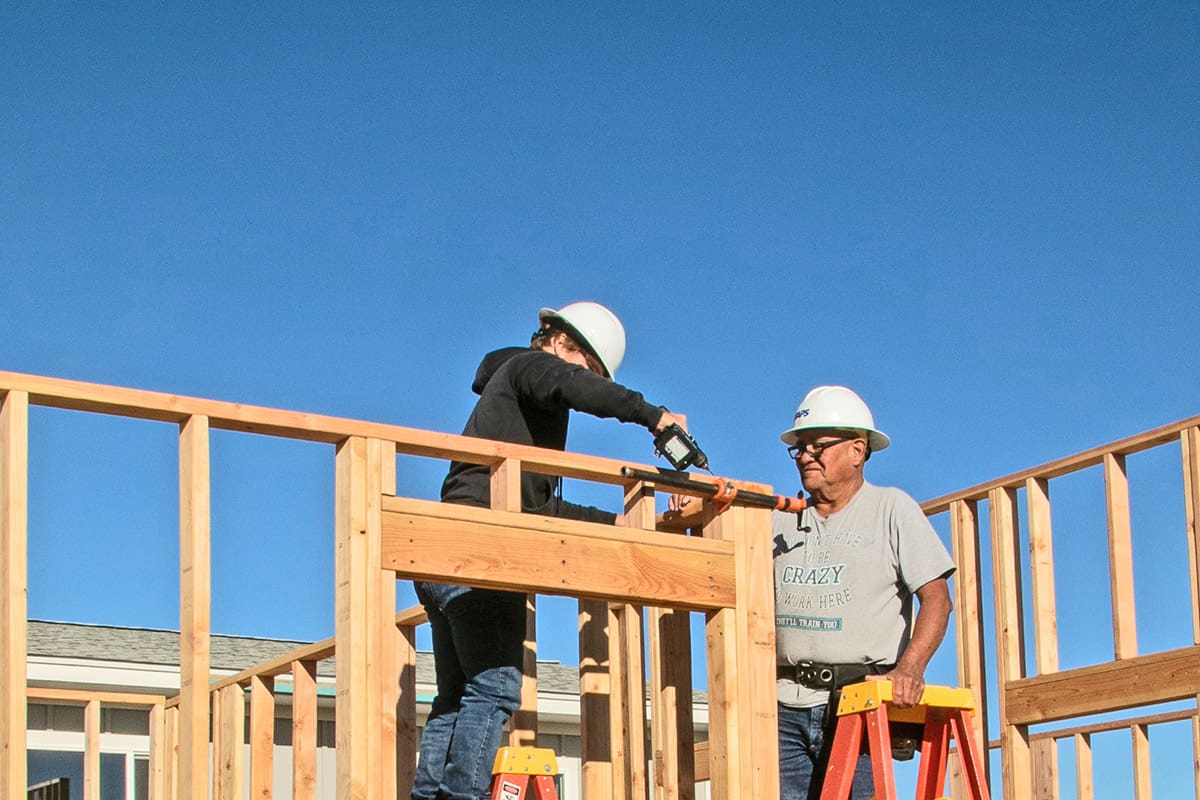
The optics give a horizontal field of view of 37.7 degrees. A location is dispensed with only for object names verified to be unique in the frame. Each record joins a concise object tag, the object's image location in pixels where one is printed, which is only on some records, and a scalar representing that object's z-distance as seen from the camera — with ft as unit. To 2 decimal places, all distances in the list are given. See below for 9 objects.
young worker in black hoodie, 19.43
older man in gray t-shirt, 21.08
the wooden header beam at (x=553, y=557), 18.48
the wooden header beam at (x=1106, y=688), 26.91
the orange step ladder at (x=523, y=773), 19.25
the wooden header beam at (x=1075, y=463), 28.55
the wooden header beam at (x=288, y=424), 17.12
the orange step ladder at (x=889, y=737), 19.33
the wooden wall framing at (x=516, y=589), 17.39
